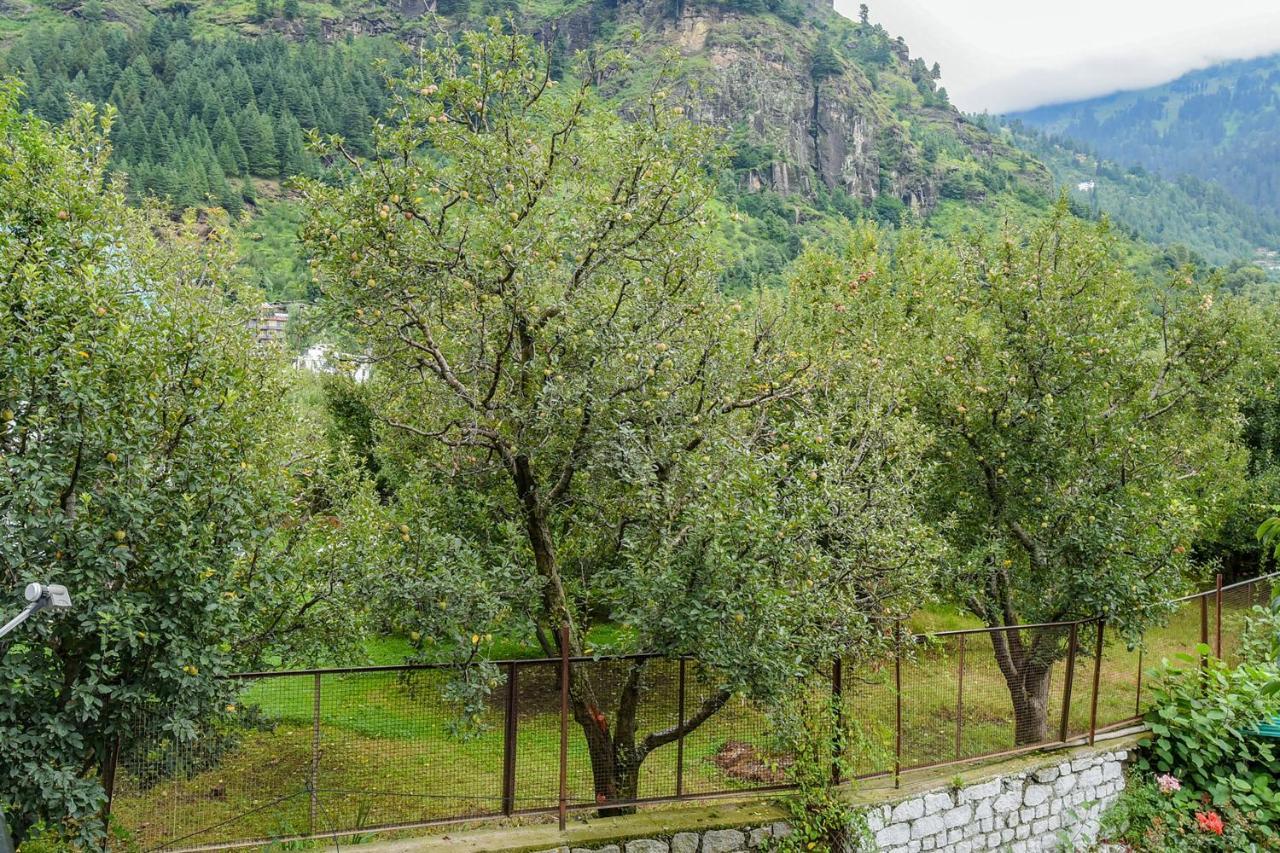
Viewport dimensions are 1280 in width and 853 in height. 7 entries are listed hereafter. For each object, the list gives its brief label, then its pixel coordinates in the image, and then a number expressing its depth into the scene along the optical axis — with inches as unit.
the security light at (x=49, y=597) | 178.2
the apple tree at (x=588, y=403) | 297.3
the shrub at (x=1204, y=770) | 401.7
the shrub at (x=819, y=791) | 334.6
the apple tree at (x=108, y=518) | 224.7
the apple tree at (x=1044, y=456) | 424.2
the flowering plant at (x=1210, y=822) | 385.7
